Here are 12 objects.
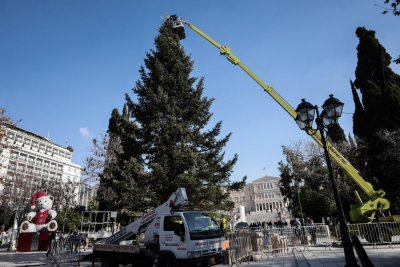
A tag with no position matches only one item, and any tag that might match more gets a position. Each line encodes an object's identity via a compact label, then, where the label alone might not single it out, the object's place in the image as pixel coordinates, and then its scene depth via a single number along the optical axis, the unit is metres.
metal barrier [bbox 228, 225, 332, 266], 9.73
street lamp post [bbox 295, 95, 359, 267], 7.21
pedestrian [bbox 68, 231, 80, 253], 10.58
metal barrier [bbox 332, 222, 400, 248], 12.31
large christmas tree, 15.07
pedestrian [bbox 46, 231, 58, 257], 16.94
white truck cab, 7.29
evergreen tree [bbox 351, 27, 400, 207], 20.48
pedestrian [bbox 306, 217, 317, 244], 14.40
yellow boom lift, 13.86
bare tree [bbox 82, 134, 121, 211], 28.72
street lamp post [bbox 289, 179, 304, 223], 23.67
